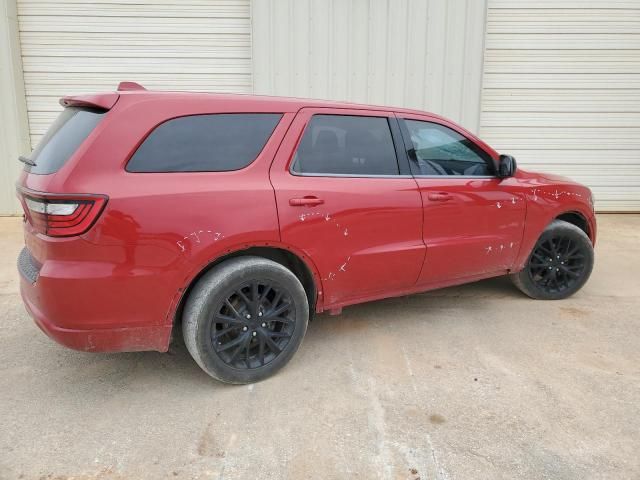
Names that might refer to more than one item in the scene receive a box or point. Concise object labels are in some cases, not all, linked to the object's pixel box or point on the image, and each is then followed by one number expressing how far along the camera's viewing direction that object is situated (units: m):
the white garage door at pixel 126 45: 7.41
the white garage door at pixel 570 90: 7.77
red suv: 2.55
